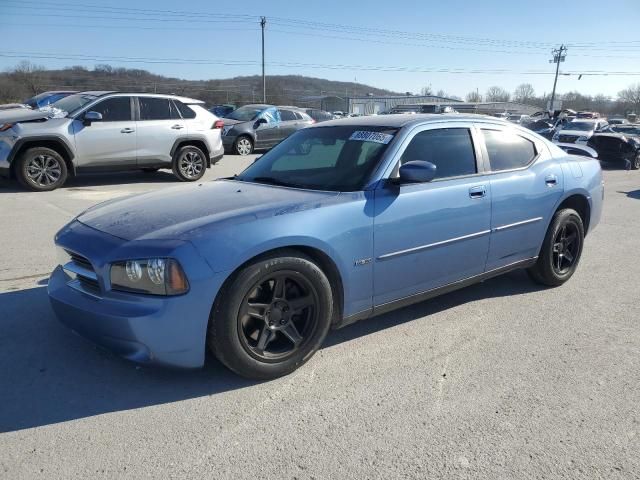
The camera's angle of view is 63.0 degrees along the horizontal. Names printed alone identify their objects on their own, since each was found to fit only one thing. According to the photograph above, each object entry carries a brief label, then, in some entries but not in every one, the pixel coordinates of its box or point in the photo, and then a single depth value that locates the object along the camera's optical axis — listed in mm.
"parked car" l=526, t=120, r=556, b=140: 22516
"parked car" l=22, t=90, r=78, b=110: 14211
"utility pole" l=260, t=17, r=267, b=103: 44062
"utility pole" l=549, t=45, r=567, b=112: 72438
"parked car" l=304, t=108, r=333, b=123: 21612
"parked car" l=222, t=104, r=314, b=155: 16594
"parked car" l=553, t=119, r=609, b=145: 19520
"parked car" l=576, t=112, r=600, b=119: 44738
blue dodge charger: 2828
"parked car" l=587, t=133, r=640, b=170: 17312
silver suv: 9086
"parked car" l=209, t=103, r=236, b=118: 30359
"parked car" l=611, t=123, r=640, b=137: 20453
